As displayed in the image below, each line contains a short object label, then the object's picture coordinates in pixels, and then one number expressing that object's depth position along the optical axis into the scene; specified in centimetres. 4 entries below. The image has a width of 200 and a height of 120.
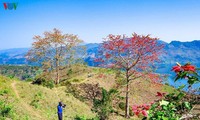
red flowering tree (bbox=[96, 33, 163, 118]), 1897
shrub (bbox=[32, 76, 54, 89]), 2421
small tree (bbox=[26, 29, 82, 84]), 3063
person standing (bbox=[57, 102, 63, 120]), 1337
